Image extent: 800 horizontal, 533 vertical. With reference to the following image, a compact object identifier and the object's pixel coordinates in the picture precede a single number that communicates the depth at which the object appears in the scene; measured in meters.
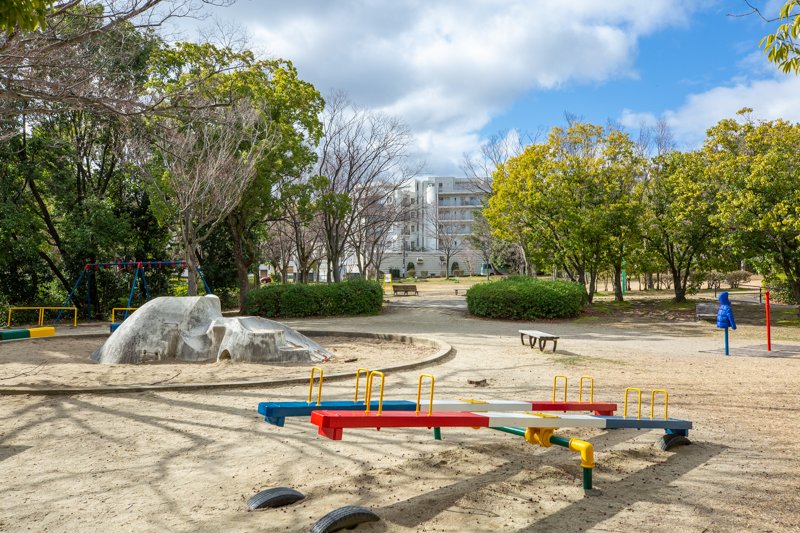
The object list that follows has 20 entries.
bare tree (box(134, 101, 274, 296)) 16.69
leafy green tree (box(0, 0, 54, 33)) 3.51
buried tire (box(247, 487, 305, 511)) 3.43
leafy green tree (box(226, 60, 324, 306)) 19.02
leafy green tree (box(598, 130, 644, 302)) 20.50
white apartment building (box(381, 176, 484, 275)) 64.56
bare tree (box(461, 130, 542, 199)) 33.13
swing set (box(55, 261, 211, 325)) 17.47
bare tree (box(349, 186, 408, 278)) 30.94
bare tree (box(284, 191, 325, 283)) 21.01
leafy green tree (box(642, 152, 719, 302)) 19.30
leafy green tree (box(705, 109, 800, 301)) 16.17
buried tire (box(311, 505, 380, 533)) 3.00
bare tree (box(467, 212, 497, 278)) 49.84
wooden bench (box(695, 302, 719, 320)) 16.09
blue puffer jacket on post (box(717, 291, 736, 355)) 11.02
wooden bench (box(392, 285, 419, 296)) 30.36
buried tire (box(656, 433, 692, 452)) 4.72
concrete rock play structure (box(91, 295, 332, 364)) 9.32
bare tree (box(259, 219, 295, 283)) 32.77
